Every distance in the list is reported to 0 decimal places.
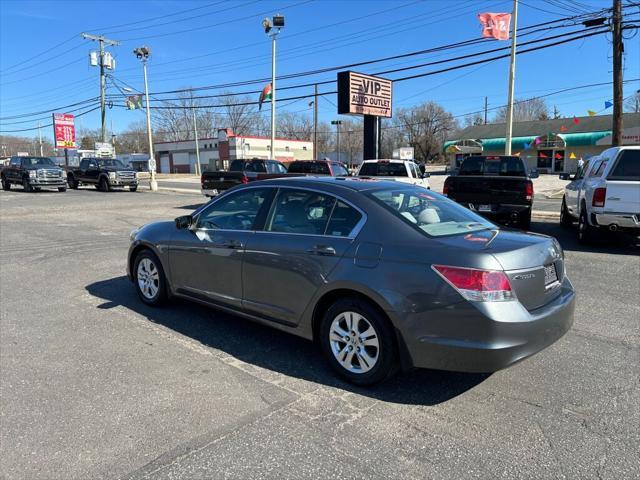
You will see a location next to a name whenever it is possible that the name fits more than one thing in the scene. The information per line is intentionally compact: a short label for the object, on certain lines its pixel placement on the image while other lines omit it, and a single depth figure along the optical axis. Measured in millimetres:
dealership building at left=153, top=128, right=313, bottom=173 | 62219
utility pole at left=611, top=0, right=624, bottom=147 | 17688
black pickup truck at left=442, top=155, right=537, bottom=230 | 10516
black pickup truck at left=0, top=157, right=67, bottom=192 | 26281
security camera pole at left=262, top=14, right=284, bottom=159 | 27797
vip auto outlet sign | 20688
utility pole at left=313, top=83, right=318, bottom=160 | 49250
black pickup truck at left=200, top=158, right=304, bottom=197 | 16703
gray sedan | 3178
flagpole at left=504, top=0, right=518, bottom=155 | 18547
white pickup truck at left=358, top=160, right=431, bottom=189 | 15719
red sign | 55562
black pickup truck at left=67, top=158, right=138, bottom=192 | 27109
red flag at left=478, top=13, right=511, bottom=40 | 18188
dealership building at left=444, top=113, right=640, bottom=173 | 47812
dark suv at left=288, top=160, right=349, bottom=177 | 18406
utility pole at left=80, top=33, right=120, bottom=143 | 40719
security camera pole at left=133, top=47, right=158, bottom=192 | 30438
